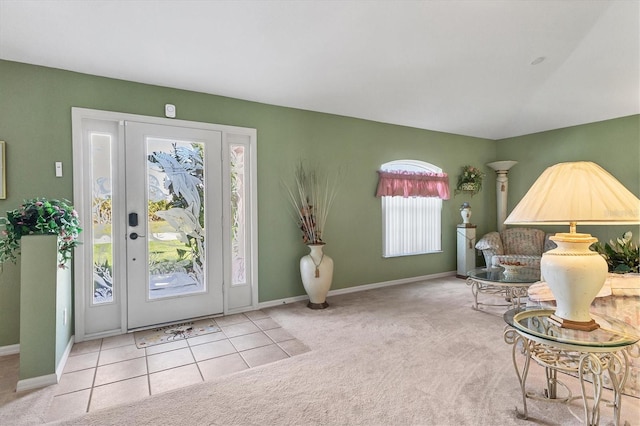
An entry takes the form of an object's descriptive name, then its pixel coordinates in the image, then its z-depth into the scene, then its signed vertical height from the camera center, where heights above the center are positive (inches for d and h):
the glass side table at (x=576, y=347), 59.1 -25.7
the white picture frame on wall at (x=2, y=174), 107.2 +12.4
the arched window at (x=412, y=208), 196.1 +0.5
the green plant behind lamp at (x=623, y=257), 122.6 -19.3
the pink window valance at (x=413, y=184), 190.5 +15.4
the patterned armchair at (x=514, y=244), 199.2 -23.1
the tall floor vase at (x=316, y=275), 150.9 -30.7
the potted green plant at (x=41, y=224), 87.5 -3.6
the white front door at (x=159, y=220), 121.0 -4.2
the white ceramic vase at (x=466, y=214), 213.3 -3.6
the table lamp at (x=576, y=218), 59.1 -1.9
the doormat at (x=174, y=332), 117.1 -47.5
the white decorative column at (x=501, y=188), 232.7 +14.9
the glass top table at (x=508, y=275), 134.3 -30.0
